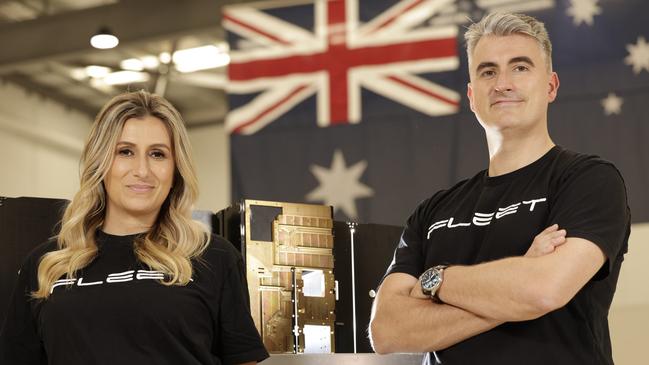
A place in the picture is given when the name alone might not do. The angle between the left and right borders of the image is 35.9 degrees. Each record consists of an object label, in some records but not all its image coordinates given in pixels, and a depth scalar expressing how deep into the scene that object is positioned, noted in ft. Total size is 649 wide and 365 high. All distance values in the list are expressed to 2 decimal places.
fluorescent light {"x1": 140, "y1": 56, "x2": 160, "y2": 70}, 28.35
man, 6.02
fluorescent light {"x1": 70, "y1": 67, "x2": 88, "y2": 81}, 28.91
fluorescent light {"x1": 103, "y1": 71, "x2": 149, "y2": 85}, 28.81
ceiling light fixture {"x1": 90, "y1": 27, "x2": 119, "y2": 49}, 26.71
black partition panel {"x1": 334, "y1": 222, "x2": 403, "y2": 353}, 11.06
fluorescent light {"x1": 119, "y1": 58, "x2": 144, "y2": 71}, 28.55
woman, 6.64
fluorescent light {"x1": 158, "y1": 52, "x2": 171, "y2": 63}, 28.18
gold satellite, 10.46
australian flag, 18.56
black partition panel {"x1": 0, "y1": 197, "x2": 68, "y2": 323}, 9.46
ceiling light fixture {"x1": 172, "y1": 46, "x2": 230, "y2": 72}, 27.73
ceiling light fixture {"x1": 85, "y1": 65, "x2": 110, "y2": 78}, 28.78
